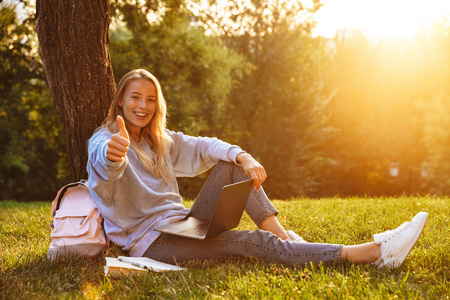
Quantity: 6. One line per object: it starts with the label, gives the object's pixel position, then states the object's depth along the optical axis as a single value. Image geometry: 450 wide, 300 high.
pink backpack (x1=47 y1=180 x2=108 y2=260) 3.57
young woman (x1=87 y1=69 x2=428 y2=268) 3.11
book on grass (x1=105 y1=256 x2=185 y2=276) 3.04
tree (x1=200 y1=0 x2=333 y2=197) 23.67
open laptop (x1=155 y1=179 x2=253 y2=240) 3.23
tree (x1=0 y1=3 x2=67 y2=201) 15.68
